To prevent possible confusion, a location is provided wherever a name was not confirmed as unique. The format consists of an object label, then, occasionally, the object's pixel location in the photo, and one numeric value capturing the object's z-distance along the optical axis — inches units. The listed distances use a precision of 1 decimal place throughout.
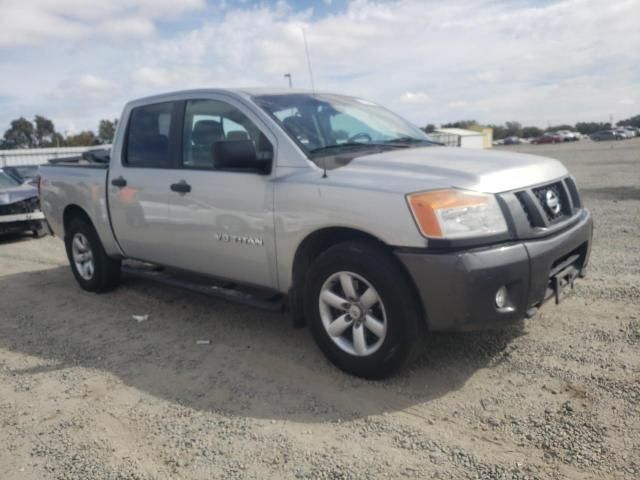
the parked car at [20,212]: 385.1
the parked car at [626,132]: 2608.3
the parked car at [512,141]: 3138.8
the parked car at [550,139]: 2874.0
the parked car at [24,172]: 470.0
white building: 1694.6
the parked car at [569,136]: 2935.3
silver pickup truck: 119.8
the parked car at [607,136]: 2534.4
